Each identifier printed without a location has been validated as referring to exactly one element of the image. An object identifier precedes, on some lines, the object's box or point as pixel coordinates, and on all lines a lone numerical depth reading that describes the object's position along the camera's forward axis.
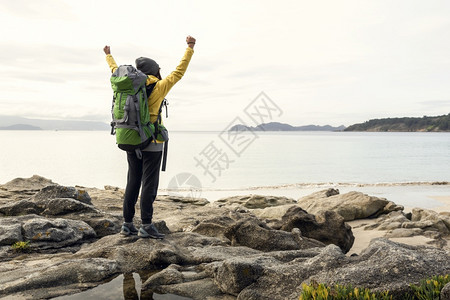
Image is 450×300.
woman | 7.02
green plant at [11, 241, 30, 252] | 7.76
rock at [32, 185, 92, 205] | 11.05
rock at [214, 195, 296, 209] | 21.78
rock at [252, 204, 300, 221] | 15.34
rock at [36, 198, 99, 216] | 10.27
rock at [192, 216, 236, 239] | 9.12
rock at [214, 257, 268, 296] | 5.30
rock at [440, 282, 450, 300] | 4.04
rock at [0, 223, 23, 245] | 7.95
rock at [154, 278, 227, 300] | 5.32
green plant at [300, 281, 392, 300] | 4.20
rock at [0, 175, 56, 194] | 16.27
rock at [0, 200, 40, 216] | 10.23
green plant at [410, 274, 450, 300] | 4.23
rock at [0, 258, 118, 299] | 5.44
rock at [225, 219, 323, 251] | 8.34
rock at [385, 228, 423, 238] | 13.79
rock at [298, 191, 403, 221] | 17.41
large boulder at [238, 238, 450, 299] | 4.79
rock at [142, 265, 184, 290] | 5.66
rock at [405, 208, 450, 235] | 14.62
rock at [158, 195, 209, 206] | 19.09
